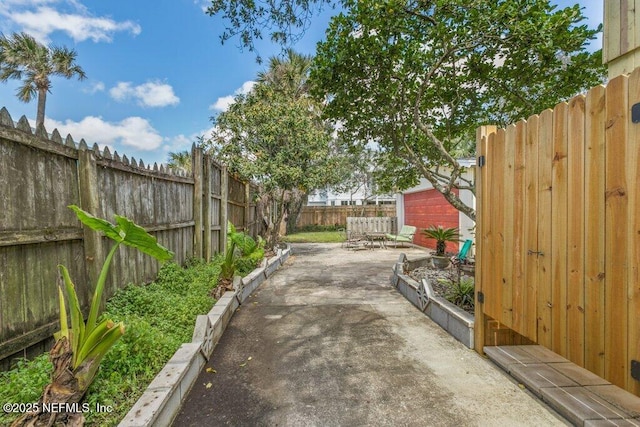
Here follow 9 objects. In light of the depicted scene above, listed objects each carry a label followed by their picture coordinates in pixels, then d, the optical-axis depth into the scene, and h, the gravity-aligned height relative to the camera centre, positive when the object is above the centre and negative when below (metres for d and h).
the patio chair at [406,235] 11.09 -0.83
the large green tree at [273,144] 8.48 +1.89
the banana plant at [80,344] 1.68 -0.76
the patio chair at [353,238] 12.18 -1.00
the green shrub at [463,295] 4.09 -1.09
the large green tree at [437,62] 3.75 +2.03
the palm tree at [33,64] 15.03 +7.25
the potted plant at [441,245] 6.53 -0.70
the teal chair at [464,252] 5.28 -0.68
